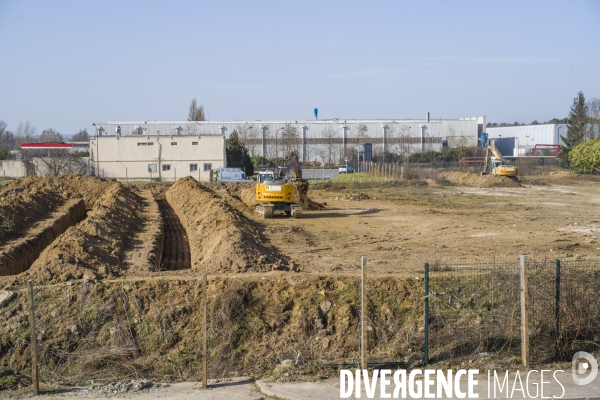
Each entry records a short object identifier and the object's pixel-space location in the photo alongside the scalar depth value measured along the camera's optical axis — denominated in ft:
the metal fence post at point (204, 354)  30.76
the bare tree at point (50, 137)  404.08
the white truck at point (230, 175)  173.17
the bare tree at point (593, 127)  281.95
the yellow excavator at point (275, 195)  102.42
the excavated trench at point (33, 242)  61.00
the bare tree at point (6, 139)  398.42
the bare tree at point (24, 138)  410.15
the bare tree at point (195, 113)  388.16
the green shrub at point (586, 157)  204.74
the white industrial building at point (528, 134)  321.17
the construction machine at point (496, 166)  180.86
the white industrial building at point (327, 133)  272.92
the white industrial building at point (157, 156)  193.88
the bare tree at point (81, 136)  506.27
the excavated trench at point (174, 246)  68.49
